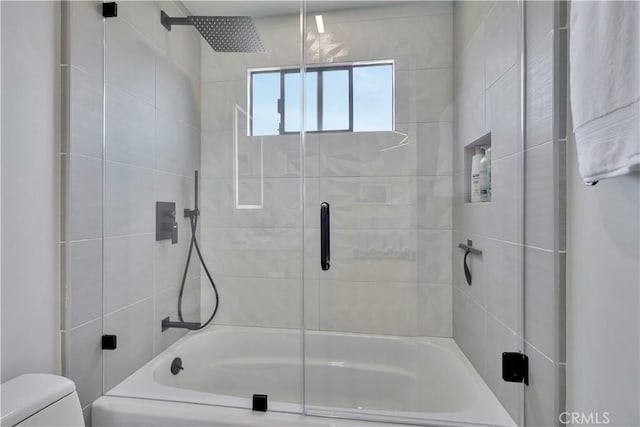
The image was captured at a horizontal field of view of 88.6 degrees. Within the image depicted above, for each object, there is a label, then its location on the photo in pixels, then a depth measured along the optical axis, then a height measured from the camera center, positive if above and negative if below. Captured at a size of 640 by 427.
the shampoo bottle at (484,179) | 1.45 +0.16
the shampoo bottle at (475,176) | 1.50 +0.18
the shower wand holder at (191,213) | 1.88 +0.01
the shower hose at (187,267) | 1.86 -0.31
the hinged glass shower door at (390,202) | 1.61 +0.06
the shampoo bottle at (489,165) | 1.43 +0.21
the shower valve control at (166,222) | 1.72 -0.04
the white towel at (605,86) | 0.65 +0.27
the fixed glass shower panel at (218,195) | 1.62 +0.11
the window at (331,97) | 1.79 +0.65
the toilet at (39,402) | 0.88 -0.53
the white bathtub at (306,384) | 1.22 -0.76
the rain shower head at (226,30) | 1.79 +1.02
